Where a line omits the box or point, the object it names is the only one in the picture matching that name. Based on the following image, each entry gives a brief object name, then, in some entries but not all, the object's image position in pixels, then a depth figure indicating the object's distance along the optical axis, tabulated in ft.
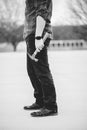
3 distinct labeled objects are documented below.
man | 7.53
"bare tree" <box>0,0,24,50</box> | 133.02
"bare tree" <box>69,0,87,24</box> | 115.16
